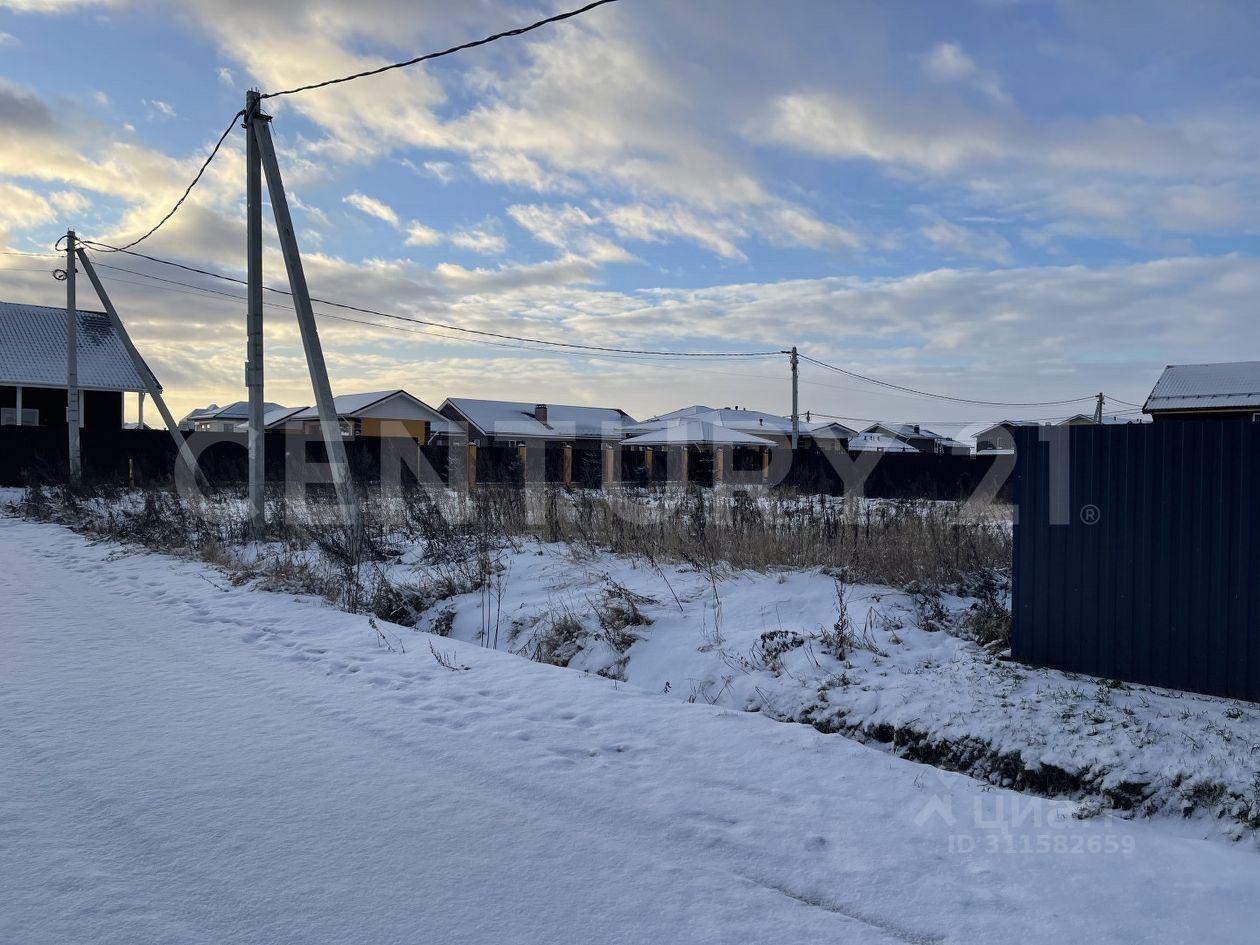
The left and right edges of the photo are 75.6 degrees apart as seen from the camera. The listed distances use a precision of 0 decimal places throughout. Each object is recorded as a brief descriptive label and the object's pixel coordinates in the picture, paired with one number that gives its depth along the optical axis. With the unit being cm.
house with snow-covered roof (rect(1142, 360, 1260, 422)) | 2631
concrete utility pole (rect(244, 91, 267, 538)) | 1138
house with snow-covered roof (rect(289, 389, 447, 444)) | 4044
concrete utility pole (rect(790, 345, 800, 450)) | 3906
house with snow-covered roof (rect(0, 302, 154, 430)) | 2986
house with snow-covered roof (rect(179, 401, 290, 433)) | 7105
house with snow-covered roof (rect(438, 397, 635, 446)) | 4362
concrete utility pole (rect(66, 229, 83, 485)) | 2000
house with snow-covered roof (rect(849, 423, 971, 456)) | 6838
